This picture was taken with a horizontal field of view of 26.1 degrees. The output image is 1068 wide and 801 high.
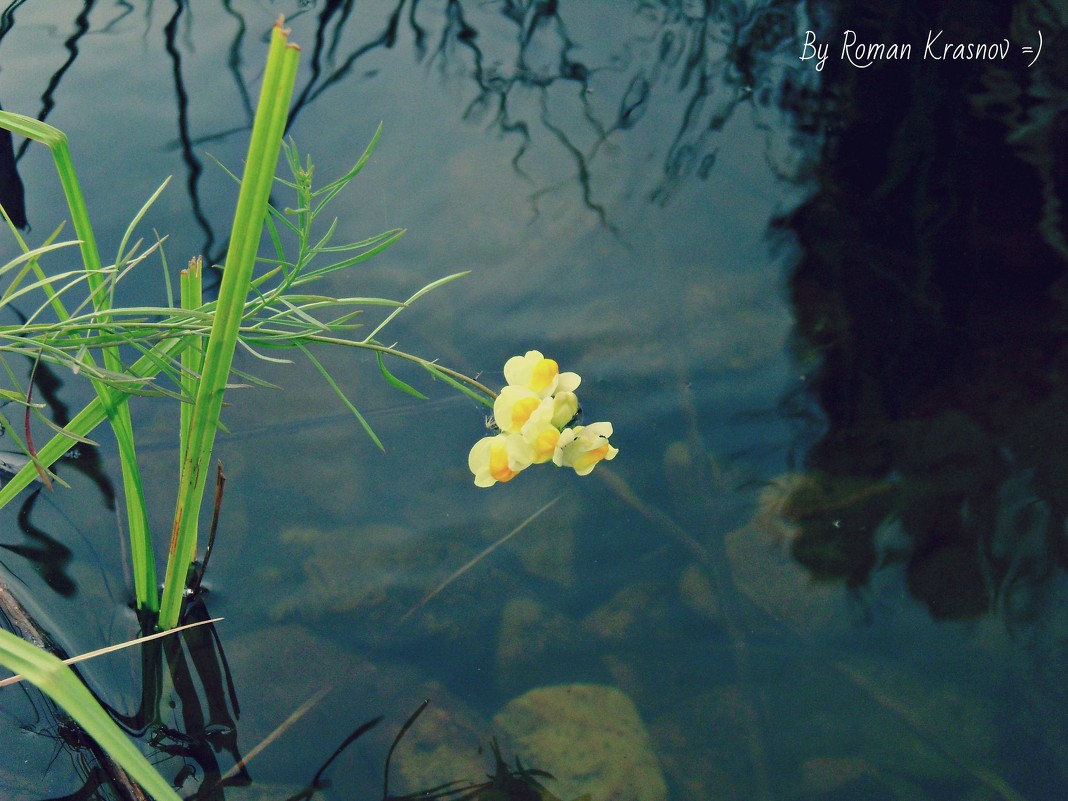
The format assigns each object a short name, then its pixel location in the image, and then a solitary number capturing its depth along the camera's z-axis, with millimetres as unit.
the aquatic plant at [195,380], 643
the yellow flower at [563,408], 700
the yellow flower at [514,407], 697
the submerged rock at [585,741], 777
